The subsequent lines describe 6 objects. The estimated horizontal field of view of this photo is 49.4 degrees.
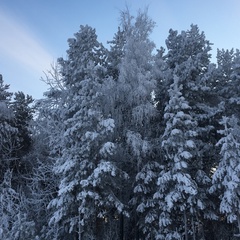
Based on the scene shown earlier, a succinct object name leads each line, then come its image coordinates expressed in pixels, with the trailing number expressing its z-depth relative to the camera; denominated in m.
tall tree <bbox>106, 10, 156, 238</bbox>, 16.00
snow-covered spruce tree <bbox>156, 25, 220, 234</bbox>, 15.73
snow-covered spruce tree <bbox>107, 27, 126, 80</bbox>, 19.48
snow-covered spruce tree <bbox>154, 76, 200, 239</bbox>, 13.95
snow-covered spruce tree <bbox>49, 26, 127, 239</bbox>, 13.67
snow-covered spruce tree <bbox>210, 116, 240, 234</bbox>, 12.89
